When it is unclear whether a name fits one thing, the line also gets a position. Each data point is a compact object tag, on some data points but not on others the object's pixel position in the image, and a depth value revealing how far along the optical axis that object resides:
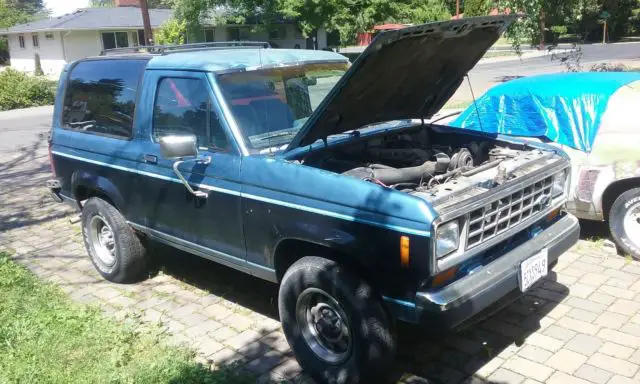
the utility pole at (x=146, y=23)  20.23
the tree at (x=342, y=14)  32.75
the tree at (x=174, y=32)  34.69
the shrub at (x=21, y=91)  22.64
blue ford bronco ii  3.39
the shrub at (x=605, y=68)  13.90
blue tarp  5.79
